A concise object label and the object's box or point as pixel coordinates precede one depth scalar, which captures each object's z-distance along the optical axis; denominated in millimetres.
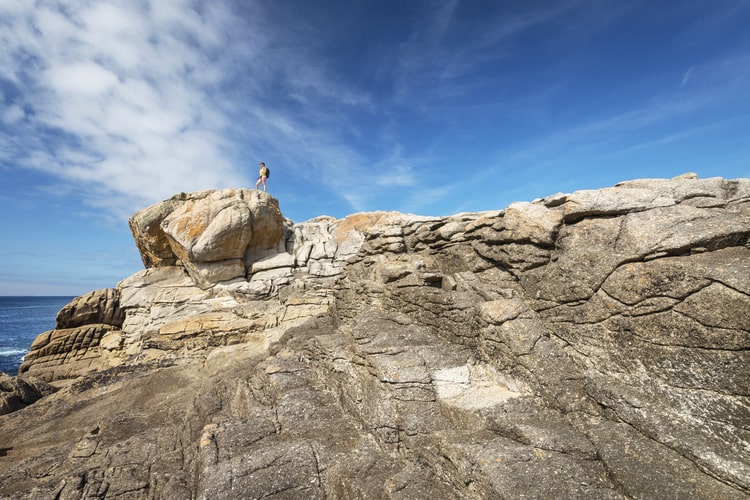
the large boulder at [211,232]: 24375
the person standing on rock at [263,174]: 29016
